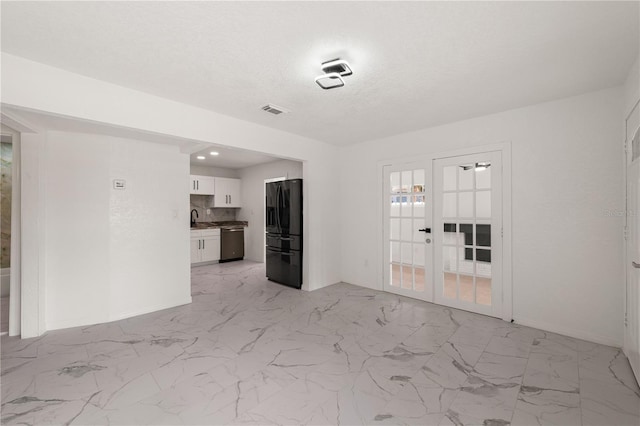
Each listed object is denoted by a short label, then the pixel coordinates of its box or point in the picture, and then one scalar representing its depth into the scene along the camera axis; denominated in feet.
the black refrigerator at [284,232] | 15.53
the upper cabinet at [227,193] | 23.71
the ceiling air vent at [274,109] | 10.17
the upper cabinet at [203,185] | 21.93
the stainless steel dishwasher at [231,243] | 23.02
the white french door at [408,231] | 13.32
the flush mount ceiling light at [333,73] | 7.06
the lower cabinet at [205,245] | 21.34
